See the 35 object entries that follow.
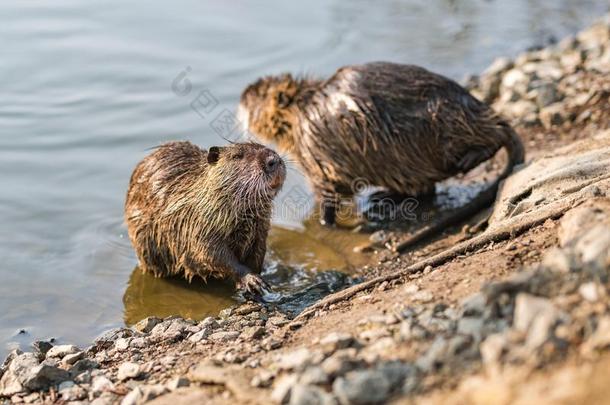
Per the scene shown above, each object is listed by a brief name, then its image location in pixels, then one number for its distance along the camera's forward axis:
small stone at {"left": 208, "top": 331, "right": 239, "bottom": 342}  8.13
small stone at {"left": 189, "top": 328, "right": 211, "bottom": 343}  8.22
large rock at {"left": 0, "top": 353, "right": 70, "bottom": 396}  7.54
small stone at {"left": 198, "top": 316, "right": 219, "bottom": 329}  8.71
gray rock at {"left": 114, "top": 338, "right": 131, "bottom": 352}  8.48
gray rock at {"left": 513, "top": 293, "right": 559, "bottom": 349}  5.30
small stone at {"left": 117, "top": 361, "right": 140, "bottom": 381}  7.49
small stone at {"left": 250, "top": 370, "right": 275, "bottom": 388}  6.26
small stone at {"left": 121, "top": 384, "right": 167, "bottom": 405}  6.70
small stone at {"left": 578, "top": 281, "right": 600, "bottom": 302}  5.58
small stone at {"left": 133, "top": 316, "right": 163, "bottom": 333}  9.11
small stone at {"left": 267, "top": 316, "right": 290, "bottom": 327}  8.41
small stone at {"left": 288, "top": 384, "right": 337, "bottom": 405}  5.60
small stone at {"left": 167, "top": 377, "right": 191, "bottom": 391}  6.74
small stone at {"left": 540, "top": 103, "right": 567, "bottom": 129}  14.55
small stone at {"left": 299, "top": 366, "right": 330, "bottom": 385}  5.81
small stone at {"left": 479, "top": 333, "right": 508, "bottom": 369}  5.34
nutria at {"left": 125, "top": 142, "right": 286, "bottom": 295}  10.07
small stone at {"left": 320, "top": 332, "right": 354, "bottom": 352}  6.47
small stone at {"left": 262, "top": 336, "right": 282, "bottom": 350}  7.21
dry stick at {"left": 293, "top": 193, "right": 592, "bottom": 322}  8.24
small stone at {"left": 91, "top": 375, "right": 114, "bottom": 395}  7.31
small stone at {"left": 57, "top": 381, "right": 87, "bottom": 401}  7.32
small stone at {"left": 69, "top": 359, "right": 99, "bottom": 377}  7.76
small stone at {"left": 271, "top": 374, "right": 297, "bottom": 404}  5.83
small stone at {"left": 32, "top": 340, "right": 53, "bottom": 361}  8.75
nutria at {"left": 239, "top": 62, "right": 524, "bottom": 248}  11.77
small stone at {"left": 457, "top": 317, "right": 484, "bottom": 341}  5.77
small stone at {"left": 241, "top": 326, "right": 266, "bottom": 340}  7.80
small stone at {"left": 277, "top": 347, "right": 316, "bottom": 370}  6.26
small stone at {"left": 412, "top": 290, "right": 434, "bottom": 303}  7.02
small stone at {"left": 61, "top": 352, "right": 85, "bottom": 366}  8.07
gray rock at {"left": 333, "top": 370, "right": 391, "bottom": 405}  5.53
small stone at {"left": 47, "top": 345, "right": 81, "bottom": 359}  8.39
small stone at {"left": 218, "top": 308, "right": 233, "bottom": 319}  9.46
